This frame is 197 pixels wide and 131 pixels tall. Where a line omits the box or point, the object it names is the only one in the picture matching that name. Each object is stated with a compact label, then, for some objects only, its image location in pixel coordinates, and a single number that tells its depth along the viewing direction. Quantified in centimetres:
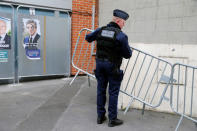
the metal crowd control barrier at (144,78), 433
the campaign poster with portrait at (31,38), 670
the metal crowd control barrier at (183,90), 416
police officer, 340
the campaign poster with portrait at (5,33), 627
